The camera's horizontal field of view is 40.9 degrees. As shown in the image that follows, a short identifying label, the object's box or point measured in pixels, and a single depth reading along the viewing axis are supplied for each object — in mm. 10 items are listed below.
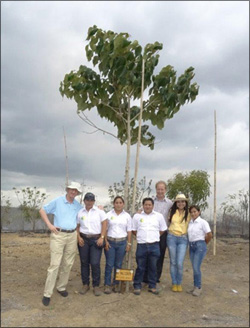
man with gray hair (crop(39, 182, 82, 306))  4559
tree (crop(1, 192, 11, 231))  17719
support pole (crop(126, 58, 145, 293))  5153
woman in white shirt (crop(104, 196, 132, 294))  4867
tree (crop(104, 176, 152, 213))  11049
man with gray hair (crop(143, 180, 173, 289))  5222
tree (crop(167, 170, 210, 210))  11656
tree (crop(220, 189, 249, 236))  15992
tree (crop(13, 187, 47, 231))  17156
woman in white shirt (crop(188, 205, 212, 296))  5094
